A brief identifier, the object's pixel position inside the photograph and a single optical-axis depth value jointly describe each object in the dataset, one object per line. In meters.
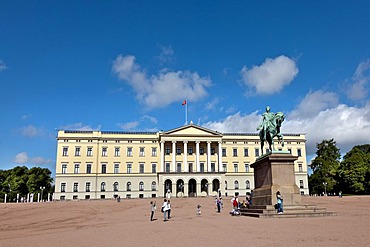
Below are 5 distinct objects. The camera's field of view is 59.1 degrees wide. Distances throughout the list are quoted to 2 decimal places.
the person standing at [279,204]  16.82
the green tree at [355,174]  57.84
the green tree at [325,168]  67.56
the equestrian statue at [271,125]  21.27
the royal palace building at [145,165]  64.75
